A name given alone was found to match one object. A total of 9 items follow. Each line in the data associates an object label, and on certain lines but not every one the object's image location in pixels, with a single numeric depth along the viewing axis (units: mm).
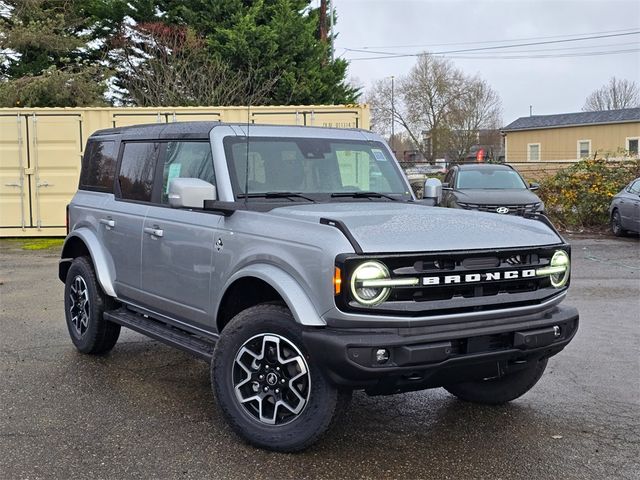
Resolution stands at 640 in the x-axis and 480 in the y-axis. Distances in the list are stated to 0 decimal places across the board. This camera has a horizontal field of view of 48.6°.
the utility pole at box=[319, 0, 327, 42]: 26830
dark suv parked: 14227
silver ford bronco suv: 3656
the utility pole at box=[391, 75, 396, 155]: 59900
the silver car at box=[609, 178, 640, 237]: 15953
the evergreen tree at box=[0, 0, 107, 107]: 22531
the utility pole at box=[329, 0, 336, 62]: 28672
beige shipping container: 14828
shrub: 18047
